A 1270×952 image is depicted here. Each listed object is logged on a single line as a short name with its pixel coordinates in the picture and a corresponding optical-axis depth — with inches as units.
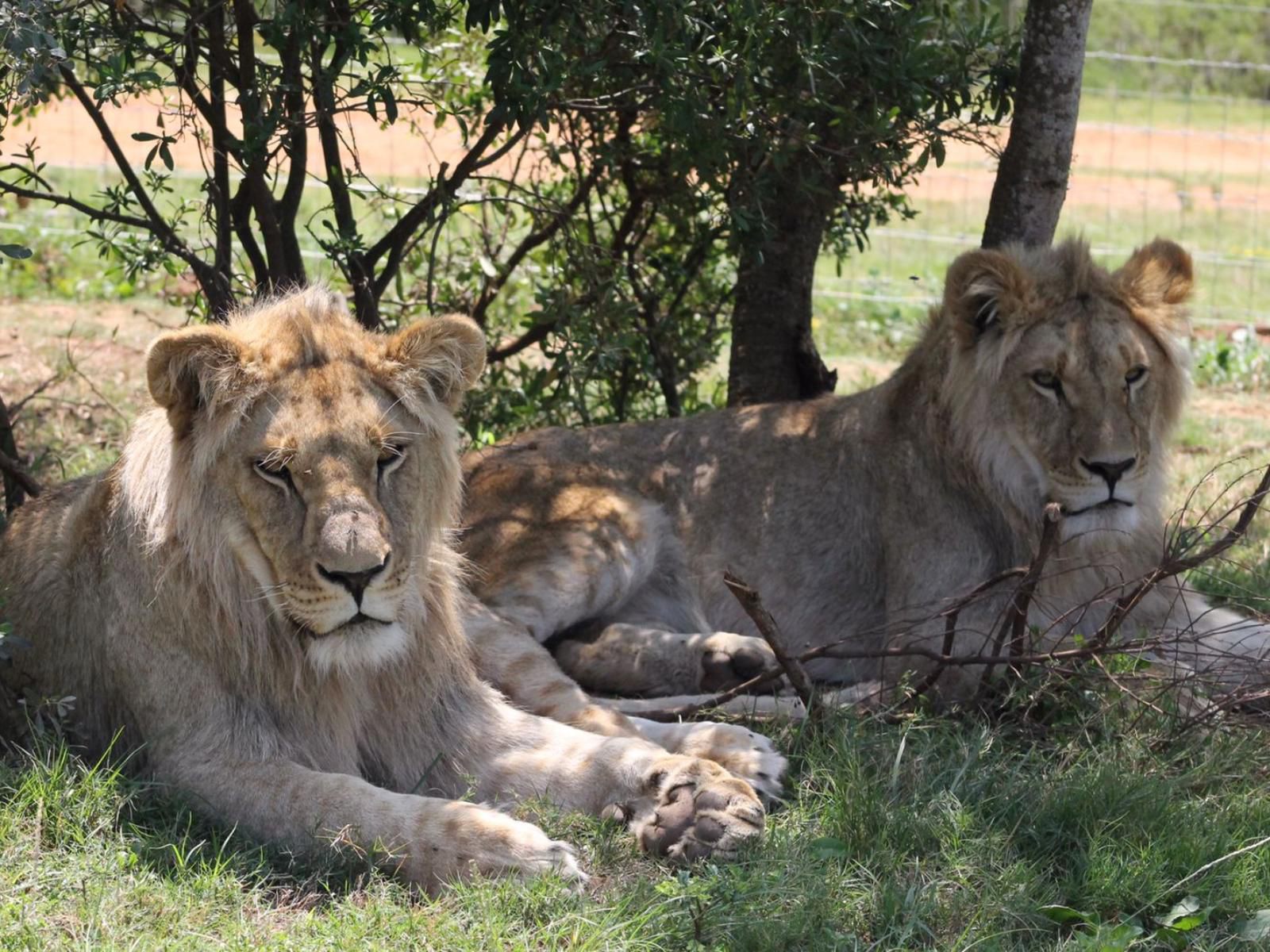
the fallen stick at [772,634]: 318.3
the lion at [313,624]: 287.9
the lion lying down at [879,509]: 379.2
